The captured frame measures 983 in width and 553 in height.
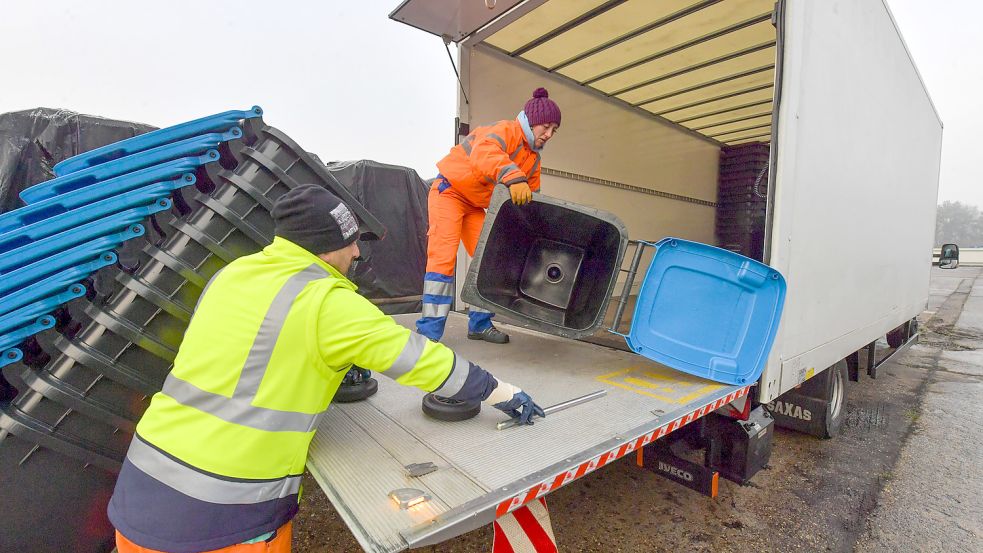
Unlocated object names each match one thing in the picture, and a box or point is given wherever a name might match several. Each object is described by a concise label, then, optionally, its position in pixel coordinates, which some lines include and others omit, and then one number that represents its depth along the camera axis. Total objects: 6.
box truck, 1.48
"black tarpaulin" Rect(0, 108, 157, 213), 3.69
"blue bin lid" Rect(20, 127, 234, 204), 1.74
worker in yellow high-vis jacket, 1.19
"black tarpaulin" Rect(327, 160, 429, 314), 5.92
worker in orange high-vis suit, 2.77
